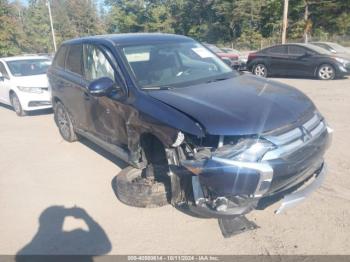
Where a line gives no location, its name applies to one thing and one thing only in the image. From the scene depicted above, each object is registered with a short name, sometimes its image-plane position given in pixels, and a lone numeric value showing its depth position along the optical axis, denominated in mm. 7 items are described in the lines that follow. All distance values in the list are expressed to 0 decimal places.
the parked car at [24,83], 9352
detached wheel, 4078
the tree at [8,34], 38812
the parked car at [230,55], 18731
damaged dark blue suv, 3189
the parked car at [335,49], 12894
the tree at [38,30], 58753
